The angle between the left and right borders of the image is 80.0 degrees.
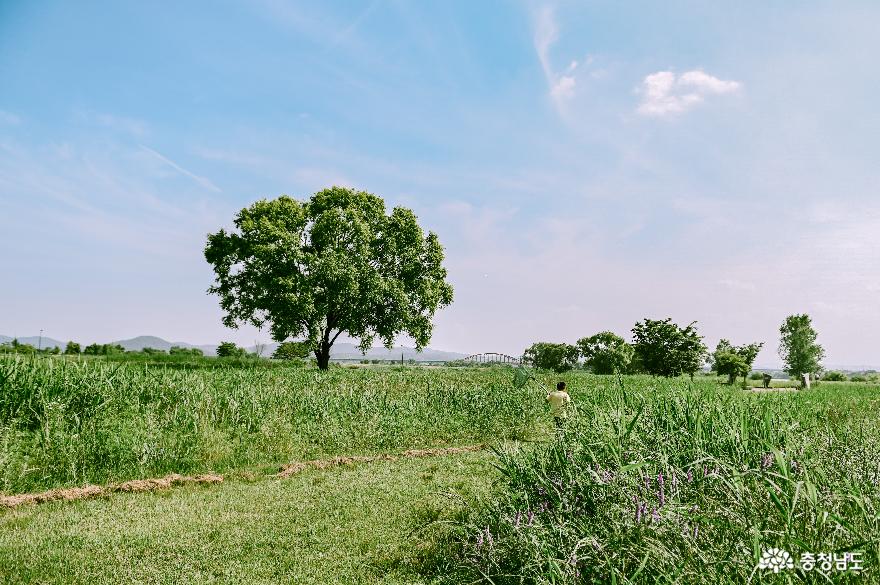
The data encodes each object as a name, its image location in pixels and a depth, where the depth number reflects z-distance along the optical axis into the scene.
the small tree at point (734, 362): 69.31
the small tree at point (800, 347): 85.94
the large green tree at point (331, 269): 35.88
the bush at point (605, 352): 84.06
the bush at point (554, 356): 101.25
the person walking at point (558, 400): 13.49
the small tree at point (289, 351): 74.12
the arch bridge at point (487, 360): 97.78
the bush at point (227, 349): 62.03
